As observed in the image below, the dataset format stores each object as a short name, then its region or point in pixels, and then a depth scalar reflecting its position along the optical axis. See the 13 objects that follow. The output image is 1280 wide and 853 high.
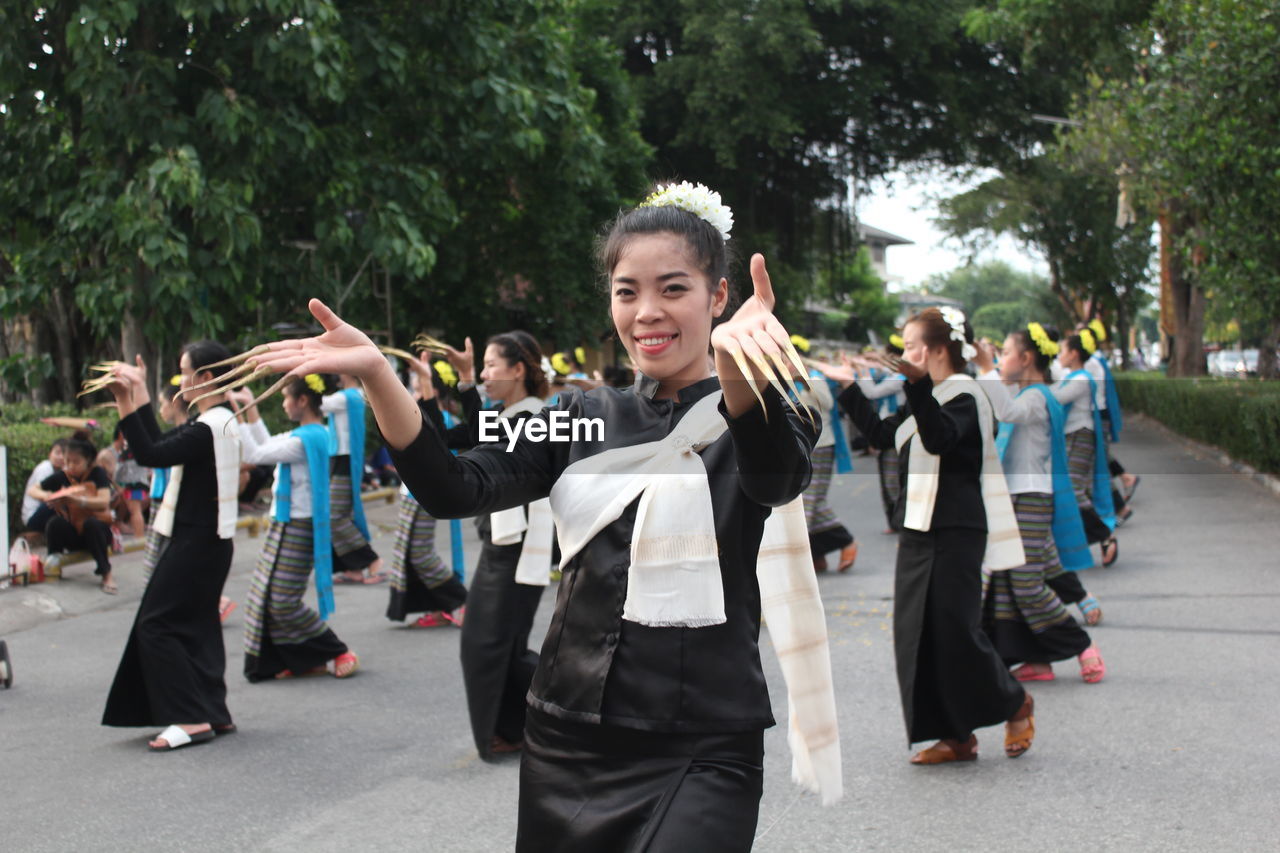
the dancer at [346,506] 9.09
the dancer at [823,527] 10.52
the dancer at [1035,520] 6.53
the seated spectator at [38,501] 10.41
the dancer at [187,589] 5.96
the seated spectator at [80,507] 10.07
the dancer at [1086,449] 9.75
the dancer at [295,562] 7.38
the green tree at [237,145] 12.22
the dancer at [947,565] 5.35
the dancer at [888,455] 11.04
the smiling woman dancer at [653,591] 2.41
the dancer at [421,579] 8.88
